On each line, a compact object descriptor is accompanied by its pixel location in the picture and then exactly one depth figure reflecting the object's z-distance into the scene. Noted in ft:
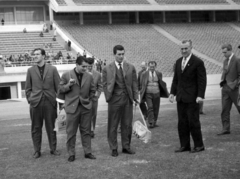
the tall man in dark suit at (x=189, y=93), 23.72
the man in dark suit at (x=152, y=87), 35.45
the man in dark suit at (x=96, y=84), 30.25
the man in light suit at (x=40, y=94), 24.93
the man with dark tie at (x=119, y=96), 24.62
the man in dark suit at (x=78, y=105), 23.73
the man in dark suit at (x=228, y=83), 28.89
